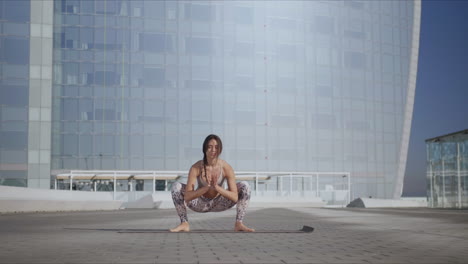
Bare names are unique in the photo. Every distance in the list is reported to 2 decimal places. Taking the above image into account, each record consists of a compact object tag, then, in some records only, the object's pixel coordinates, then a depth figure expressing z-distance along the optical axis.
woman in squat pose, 9.98
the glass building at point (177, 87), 53.72
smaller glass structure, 33.84
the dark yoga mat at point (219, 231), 11.34
